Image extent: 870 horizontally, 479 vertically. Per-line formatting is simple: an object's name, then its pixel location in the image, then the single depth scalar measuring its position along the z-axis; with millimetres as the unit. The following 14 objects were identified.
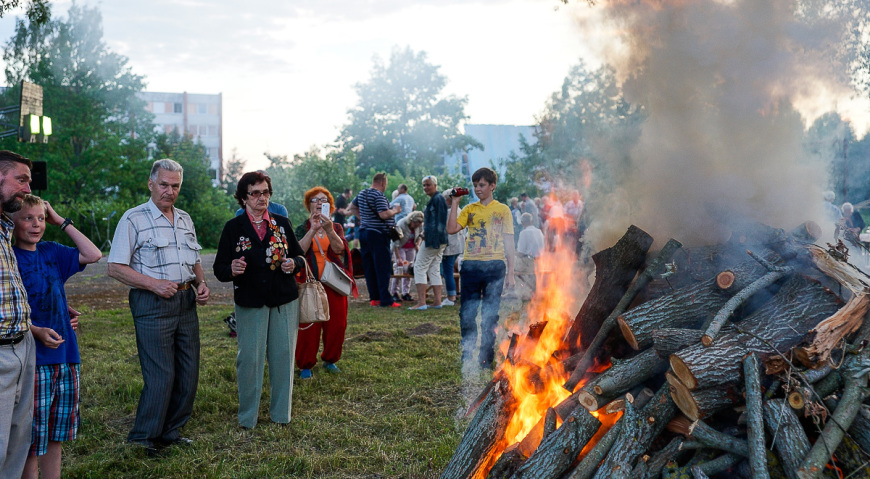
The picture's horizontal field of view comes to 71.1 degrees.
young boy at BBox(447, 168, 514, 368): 6199
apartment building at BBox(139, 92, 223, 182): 73562
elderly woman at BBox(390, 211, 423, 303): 11836
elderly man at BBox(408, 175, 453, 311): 9672
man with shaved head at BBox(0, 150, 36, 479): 2982
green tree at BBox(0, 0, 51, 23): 9351
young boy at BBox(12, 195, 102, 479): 3340
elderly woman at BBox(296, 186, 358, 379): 6035
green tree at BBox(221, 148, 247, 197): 53656
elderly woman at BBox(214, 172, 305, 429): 4750
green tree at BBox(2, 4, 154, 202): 29703
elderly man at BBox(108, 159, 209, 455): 4242
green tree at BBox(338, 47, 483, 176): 44719
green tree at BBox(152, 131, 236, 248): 30188
